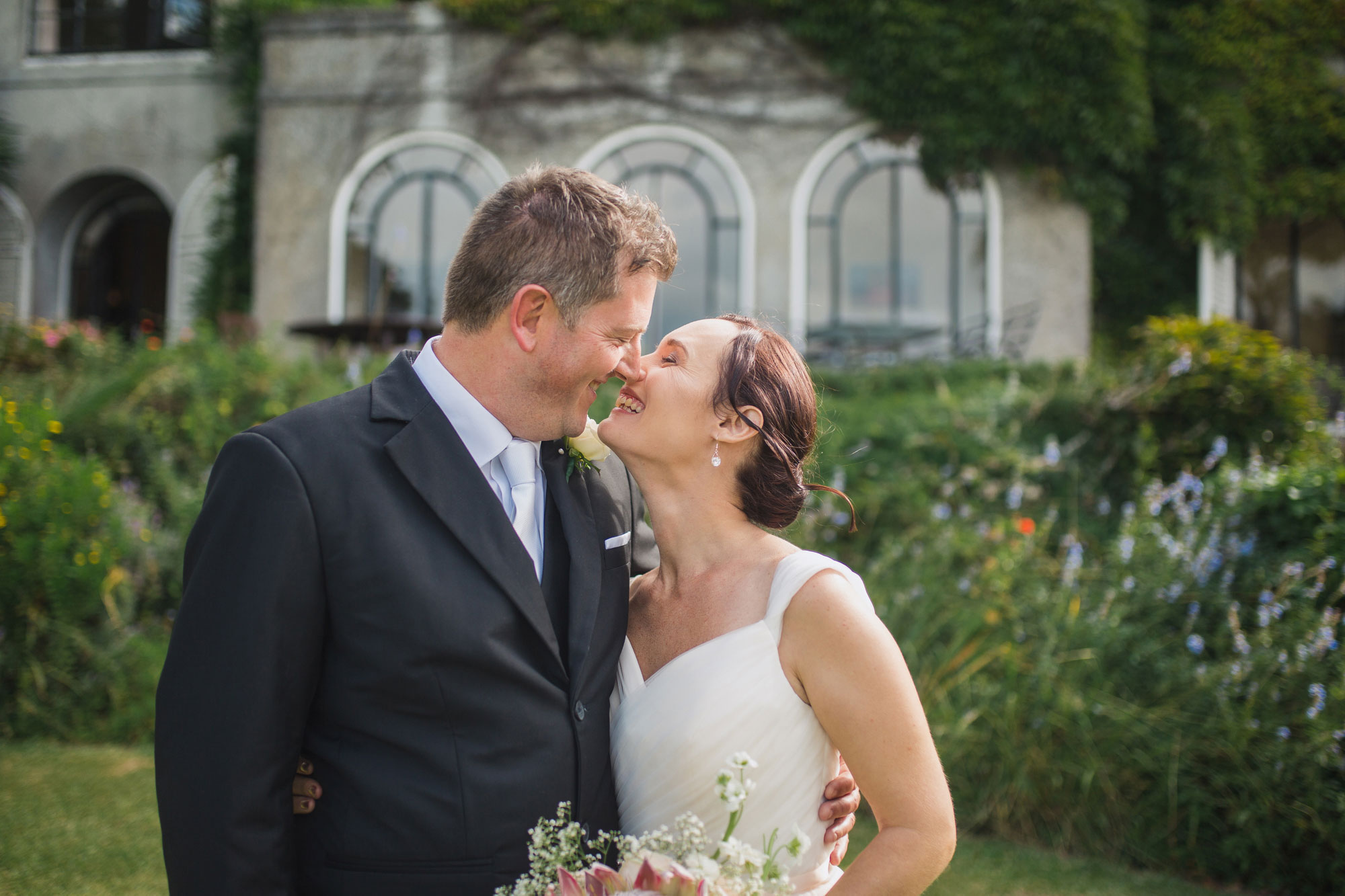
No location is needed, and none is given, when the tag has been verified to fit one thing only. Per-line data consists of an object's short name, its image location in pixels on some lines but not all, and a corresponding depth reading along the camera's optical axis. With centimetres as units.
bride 192
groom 170
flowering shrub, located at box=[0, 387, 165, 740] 505
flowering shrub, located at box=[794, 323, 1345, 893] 398
